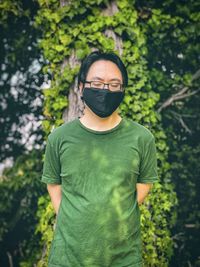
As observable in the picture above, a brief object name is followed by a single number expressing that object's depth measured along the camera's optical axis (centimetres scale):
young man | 230
